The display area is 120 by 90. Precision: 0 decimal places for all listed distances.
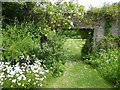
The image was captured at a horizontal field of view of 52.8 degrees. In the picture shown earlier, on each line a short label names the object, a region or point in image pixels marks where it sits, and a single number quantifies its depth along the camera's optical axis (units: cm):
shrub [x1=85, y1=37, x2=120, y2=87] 308
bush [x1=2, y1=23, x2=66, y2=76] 321
